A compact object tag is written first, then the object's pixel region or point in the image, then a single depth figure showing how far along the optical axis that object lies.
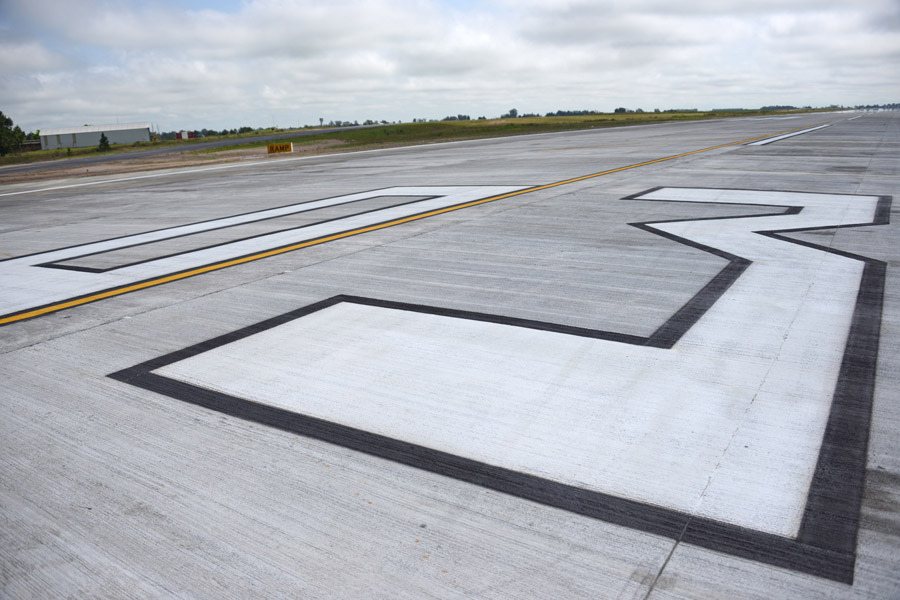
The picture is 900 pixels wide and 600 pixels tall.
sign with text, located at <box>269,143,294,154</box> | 39.47
